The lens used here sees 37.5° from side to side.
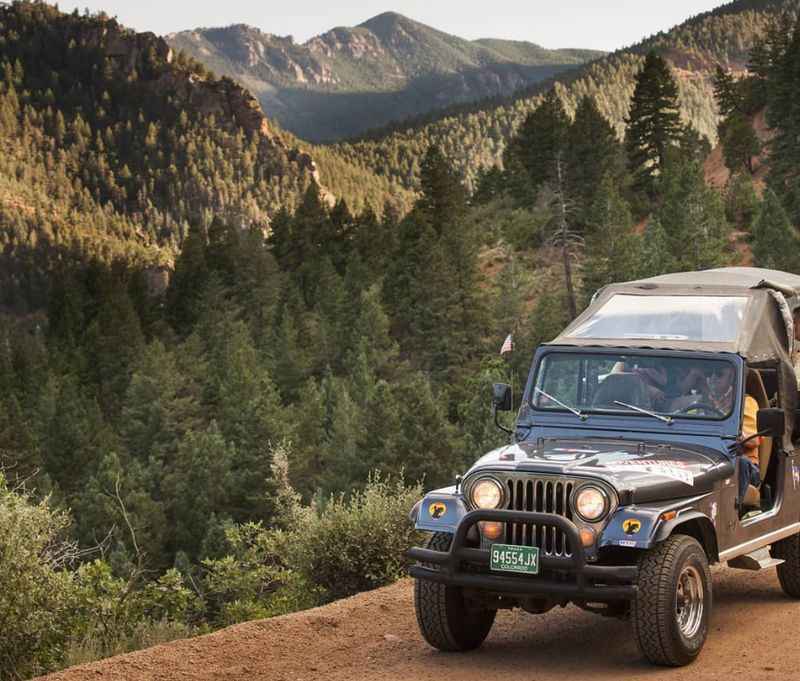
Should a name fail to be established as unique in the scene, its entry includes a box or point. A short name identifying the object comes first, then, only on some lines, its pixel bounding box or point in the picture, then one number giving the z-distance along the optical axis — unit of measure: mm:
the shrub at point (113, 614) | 10305
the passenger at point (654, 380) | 9305
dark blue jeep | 7758
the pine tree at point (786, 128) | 67188
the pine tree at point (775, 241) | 52906
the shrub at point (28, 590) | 9562
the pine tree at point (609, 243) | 60625
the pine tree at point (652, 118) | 78125
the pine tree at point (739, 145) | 80312
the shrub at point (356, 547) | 13438
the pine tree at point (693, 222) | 56688
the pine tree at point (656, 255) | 53269
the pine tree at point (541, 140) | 88938
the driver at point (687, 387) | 9227
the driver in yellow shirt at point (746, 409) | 9133
